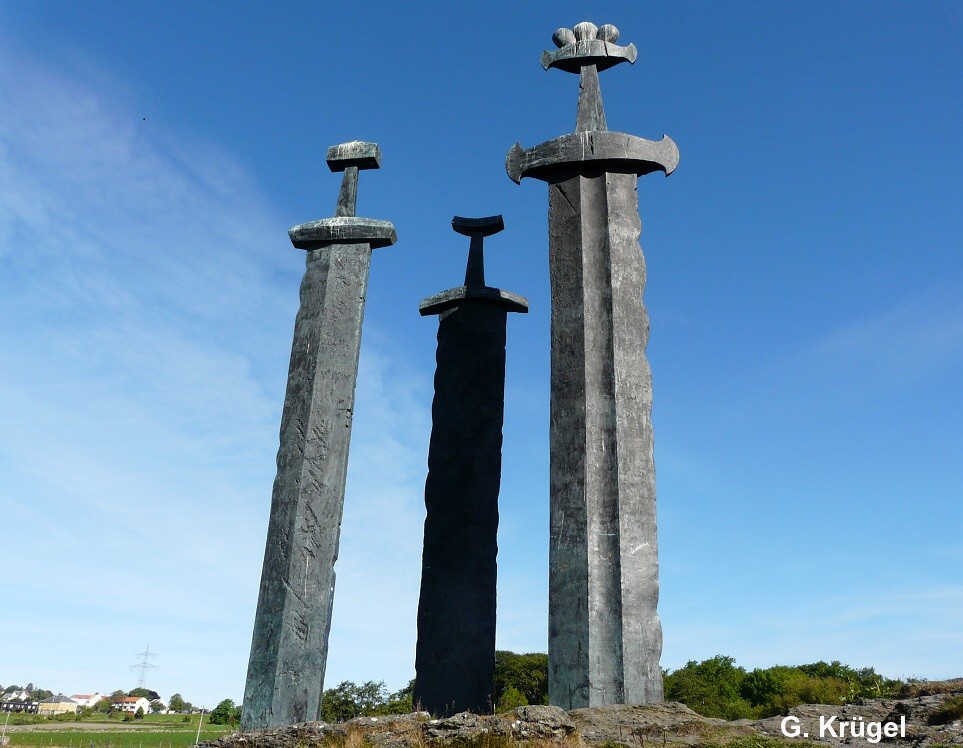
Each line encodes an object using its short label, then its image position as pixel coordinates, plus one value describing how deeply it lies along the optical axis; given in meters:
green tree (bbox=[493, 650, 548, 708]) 28.39
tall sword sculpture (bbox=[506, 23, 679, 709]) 6.89
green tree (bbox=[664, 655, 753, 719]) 22.30
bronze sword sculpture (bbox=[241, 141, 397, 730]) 7.39
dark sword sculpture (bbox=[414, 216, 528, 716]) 9.80
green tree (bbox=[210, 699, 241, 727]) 54.75
